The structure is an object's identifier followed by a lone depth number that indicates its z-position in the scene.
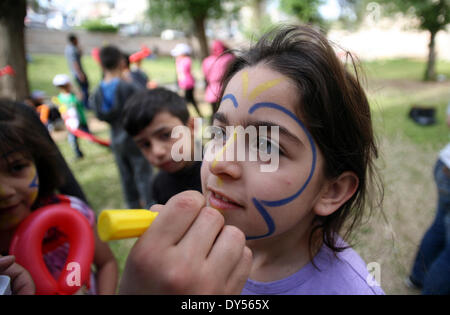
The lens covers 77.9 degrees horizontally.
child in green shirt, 4.47
